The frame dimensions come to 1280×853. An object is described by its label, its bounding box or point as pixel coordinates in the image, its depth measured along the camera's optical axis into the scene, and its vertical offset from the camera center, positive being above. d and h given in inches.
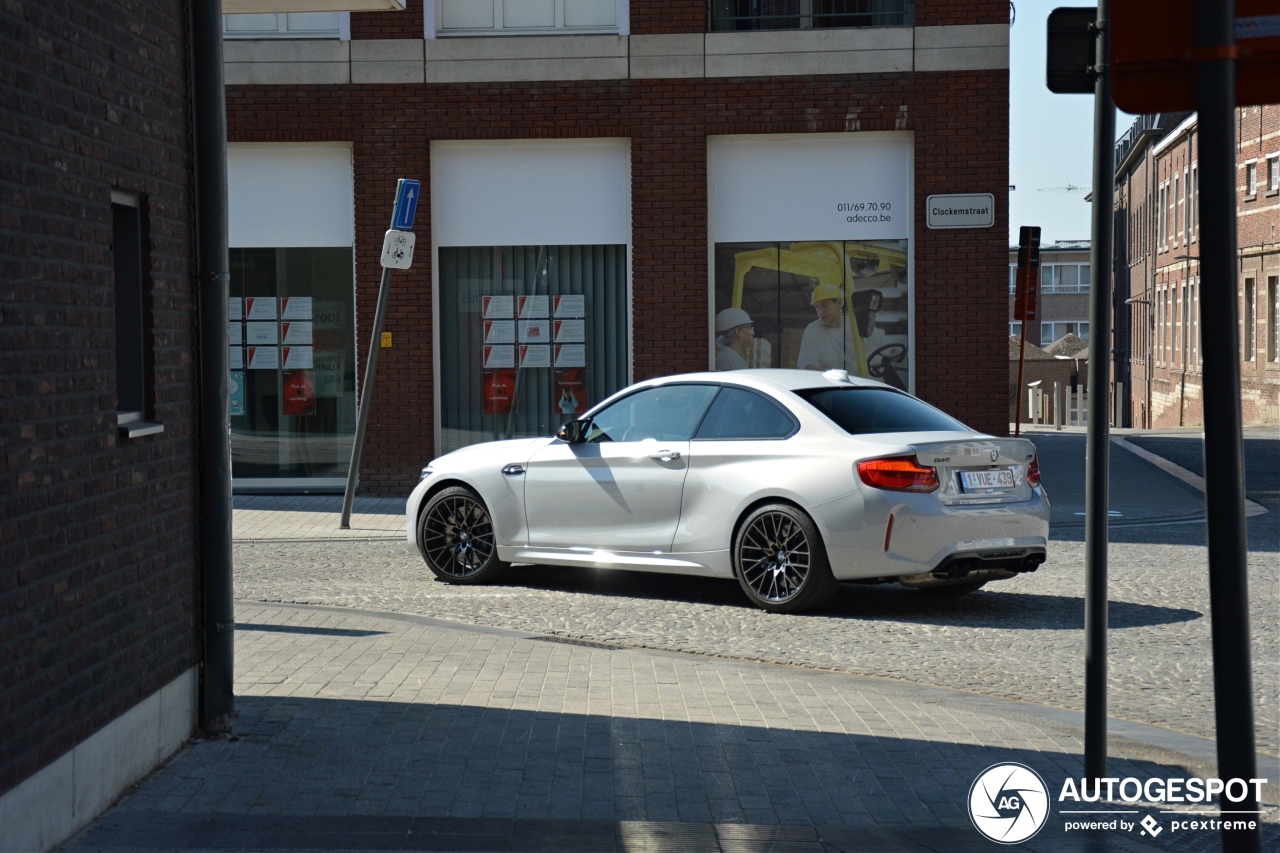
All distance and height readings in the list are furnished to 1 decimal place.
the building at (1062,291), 4097.0 +186.6
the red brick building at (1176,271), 1825.8 +129.8
